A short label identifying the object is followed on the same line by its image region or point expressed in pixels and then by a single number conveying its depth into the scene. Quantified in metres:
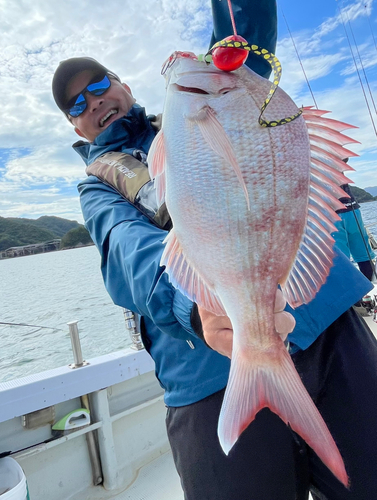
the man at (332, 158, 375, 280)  3.86
